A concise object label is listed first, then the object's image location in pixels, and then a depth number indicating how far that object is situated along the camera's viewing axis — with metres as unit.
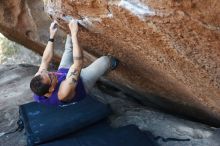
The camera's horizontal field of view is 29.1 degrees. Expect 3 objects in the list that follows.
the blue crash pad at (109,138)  4.39
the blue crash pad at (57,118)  4.49
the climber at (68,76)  4.28
